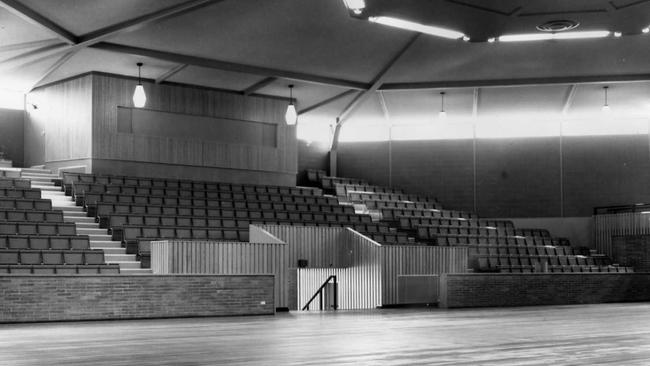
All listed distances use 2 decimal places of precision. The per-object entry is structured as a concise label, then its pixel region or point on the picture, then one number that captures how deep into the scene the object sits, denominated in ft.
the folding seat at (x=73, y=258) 46.93
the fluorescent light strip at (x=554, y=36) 56.16
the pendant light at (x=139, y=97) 60.59
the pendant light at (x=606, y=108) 71.79
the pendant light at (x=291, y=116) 68.13
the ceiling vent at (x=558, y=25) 51.67
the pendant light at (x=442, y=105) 72.43
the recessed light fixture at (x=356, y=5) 50.45
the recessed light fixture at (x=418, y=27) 52.70
